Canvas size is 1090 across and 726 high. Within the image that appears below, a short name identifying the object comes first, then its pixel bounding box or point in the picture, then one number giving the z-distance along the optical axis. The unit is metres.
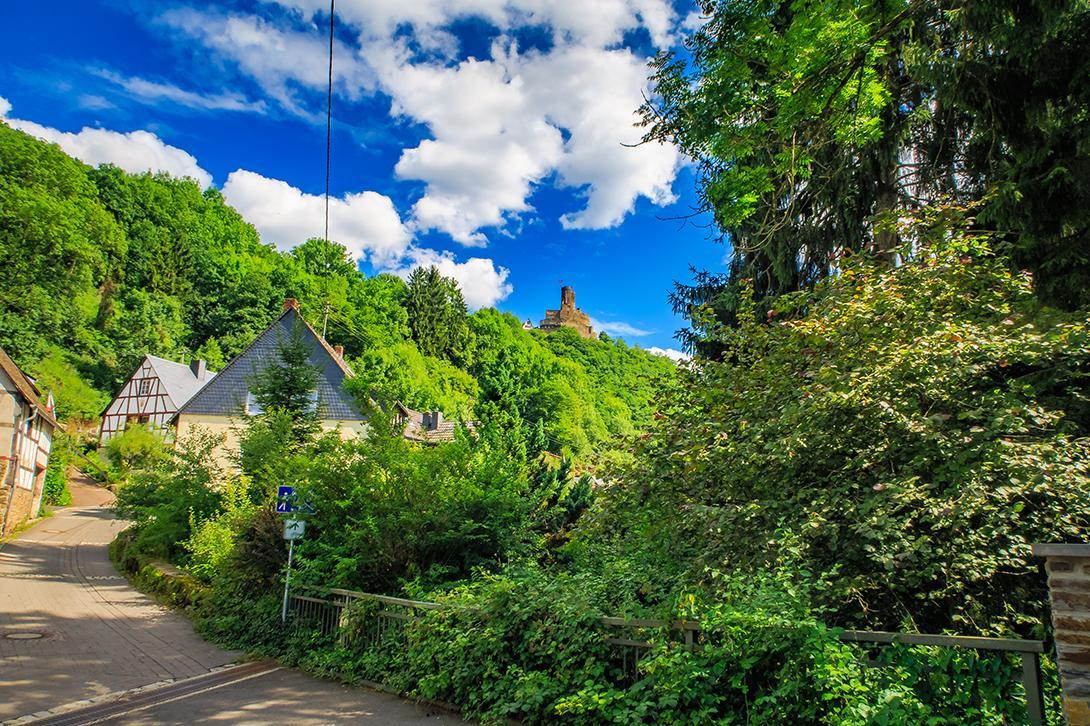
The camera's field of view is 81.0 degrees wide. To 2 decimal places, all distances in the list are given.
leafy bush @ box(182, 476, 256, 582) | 12.25
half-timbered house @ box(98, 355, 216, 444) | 50.22
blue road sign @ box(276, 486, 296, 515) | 10.37
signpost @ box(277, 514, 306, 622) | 9.84
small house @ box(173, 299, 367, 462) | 33.97
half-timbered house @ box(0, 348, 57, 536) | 23.14
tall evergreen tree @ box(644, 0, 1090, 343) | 5.06
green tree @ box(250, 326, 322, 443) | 19.36
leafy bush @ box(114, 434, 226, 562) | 17.03
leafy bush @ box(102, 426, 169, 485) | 36.47
